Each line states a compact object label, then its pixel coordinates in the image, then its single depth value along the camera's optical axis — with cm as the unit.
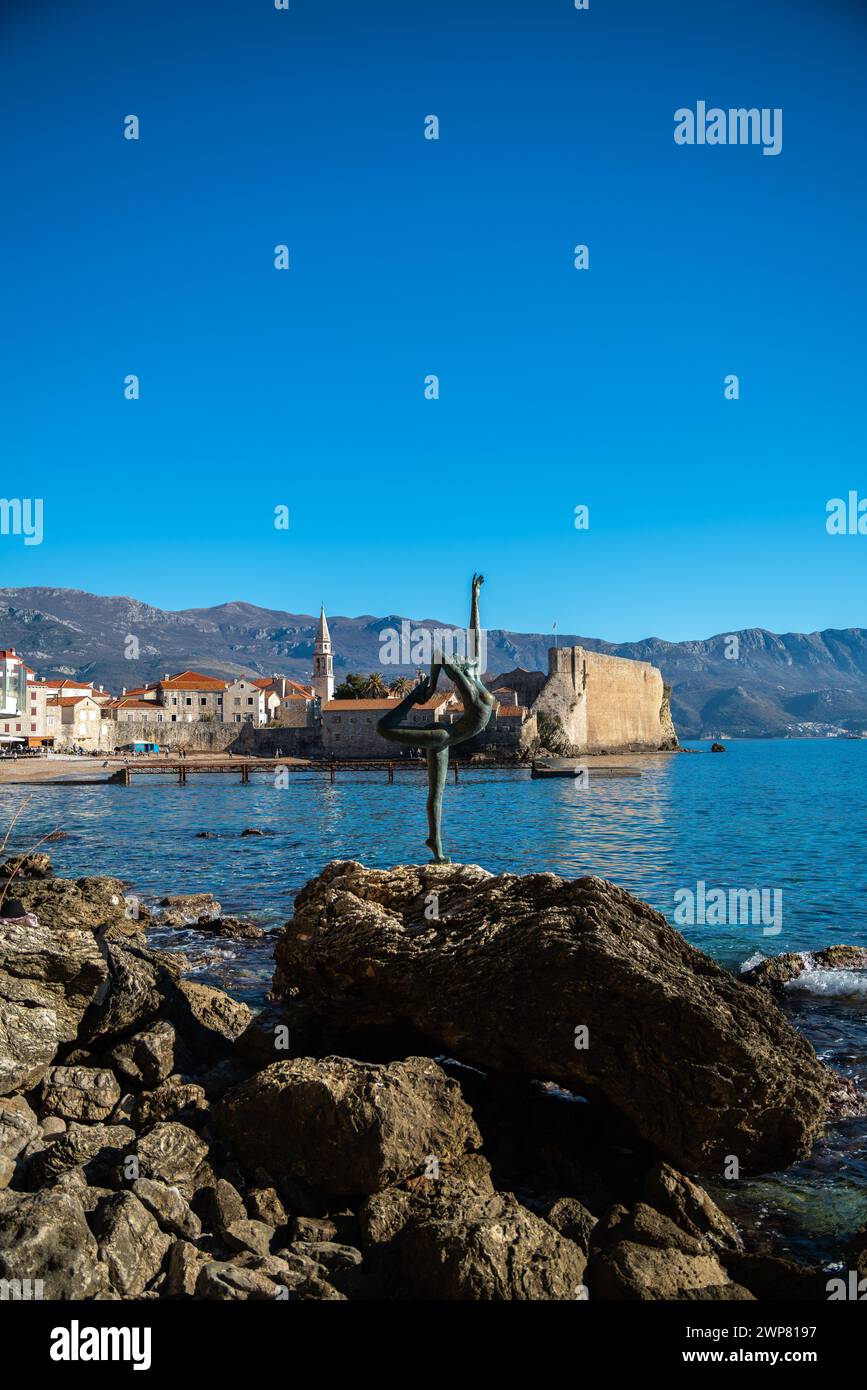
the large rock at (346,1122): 518
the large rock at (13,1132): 507
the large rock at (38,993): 615
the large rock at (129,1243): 430
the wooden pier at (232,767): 6159
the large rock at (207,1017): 717
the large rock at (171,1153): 515
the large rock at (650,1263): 445
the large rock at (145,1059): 639
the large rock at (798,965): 1164
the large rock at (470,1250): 419
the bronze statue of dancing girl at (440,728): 834
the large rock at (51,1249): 412
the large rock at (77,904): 1152
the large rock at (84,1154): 511
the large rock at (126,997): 686
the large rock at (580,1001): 557
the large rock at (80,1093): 598
